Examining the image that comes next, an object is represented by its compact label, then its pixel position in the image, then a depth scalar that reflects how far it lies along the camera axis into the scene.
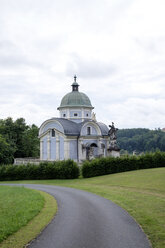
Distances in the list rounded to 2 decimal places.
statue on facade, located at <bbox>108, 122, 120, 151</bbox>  49.22
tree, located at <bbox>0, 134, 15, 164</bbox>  53.72
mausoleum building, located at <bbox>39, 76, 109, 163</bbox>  50.53
